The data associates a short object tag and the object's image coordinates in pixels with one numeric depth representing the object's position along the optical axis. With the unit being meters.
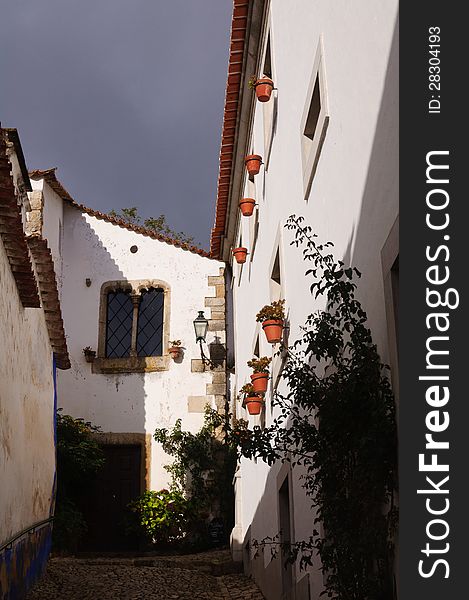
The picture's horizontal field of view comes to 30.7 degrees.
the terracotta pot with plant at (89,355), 15.69
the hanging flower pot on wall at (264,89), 8.52
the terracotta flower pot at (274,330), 7.59
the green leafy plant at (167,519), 13.98
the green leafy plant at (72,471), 13.15
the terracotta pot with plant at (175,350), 15.60
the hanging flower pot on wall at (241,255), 12.25
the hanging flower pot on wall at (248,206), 10.87
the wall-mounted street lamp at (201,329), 15.37
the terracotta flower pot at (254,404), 9.58
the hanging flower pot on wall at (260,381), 8.91
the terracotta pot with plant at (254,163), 10.05
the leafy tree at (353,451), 3.58
